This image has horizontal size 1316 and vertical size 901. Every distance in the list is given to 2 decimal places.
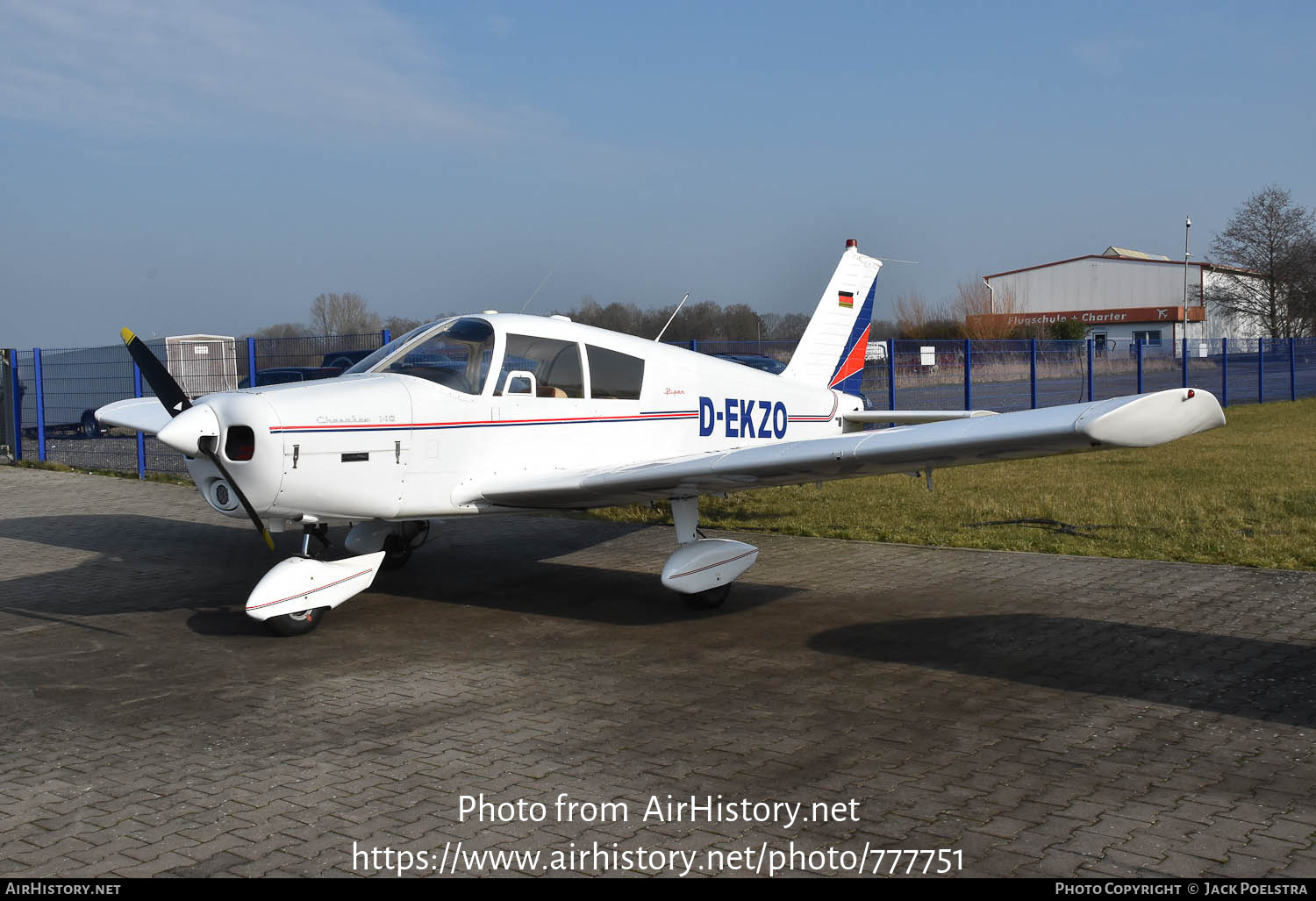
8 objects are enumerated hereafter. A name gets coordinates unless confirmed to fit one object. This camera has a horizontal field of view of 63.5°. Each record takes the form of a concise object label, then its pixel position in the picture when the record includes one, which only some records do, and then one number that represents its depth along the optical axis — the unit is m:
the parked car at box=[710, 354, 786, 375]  16.39
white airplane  6.15
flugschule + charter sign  63.31
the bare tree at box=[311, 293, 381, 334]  36.72
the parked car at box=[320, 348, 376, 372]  15.12
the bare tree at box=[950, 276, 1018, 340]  50.16
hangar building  62.81
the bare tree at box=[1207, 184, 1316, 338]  51.72
